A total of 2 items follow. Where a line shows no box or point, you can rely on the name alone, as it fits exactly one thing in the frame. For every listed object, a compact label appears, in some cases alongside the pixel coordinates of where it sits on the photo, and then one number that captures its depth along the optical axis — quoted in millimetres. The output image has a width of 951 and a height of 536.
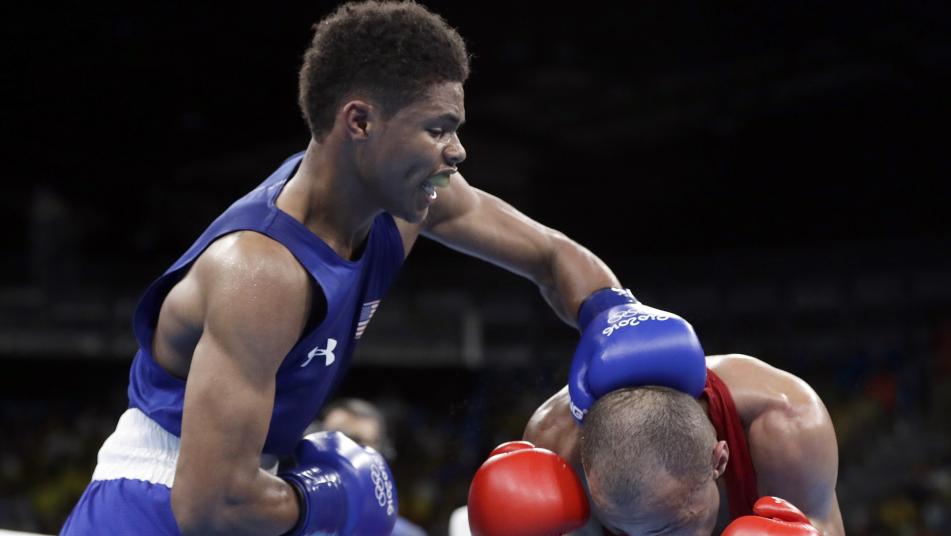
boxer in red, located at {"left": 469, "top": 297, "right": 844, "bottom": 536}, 1994
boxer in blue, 1905
